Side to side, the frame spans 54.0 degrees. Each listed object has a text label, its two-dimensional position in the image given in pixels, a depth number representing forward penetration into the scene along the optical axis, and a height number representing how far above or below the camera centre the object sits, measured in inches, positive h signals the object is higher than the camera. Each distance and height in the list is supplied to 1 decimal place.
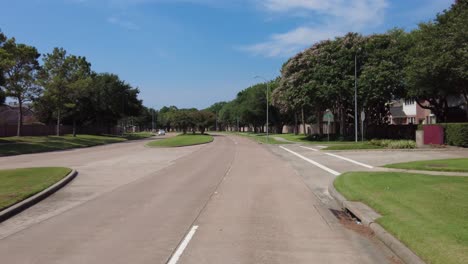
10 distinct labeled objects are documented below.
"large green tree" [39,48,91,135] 2277.3 +249.0
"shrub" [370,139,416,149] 1307.8 -63.7
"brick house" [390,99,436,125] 2334.5 +46.6
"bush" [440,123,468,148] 1221.7 -32.9
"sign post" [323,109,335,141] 2028.8 +32.9
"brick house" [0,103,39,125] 3263.8 +89.6
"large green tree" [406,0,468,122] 1239.6 +189.9
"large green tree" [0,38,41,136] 1943.9 +239.0
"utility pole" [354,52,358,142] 1744.8 +171.6
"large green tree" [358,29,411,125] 1756.9 +210.1
